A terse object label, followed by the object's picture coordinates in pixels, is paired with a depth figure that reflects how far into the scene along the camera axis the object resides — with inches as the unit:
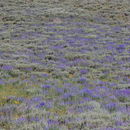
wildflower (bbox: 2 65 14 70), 981.8
